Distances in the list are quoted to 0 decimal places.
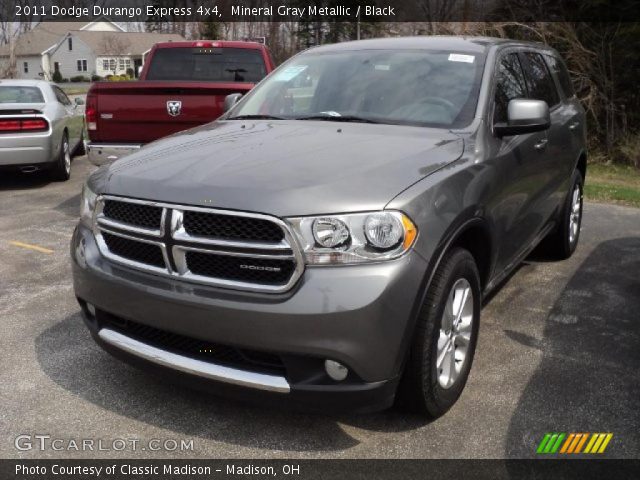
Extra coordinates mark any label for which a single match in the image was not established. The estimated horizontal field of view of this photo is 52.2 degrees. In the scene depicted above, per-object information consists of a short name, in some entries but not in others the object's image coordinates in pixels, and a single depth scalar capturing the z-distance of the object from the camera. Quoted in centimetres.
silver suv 258
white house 7212
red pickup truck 688
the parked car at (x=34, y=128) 877
